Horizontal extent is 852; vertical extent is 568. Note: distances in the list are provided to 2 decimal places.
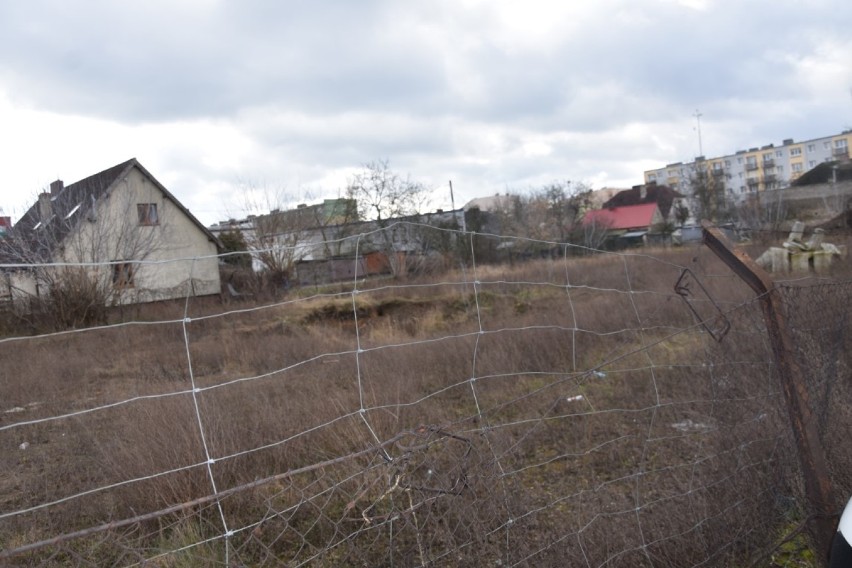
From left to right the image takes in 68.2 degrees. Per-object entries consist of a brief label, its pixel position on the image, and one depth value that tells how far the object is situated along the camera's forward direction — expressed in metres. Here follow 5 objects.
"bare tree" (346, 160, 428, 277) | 31.44
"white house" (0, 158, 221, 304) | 15.14
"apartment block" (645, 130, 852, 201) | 78.88
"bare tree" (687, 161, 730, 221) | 44.66
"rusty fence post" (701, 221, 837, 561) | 2.46
